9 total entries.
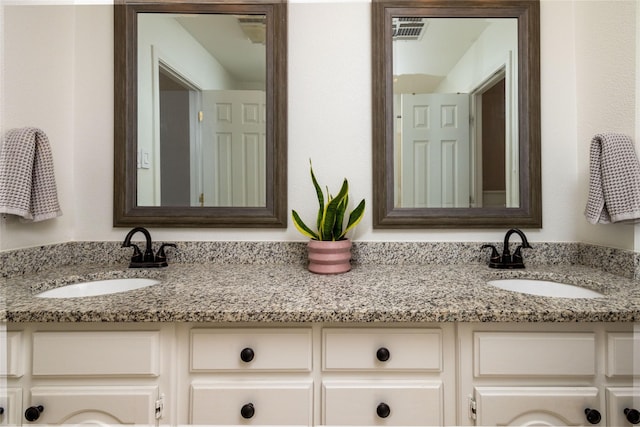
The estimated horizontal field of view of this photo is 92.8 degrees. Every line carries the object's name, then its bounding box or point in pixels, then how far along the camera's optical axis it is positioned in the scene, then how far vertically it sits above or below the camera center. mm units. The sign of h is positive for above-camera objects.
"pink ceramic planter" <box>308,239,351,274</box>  1047 -149
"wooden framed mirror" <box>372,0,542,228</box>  1217 +387
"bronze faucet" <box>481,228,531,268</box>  1119 -167
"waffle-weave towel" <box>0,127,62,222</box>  991 +127
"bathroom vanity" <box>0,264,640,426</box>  754 -389
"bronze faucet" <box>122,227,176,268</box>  1141 -165
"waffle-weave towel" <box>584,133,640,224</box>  970 +103
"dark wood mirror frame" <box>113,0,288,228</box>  1225 +355
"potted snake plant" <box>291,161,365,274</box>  1050 -83
